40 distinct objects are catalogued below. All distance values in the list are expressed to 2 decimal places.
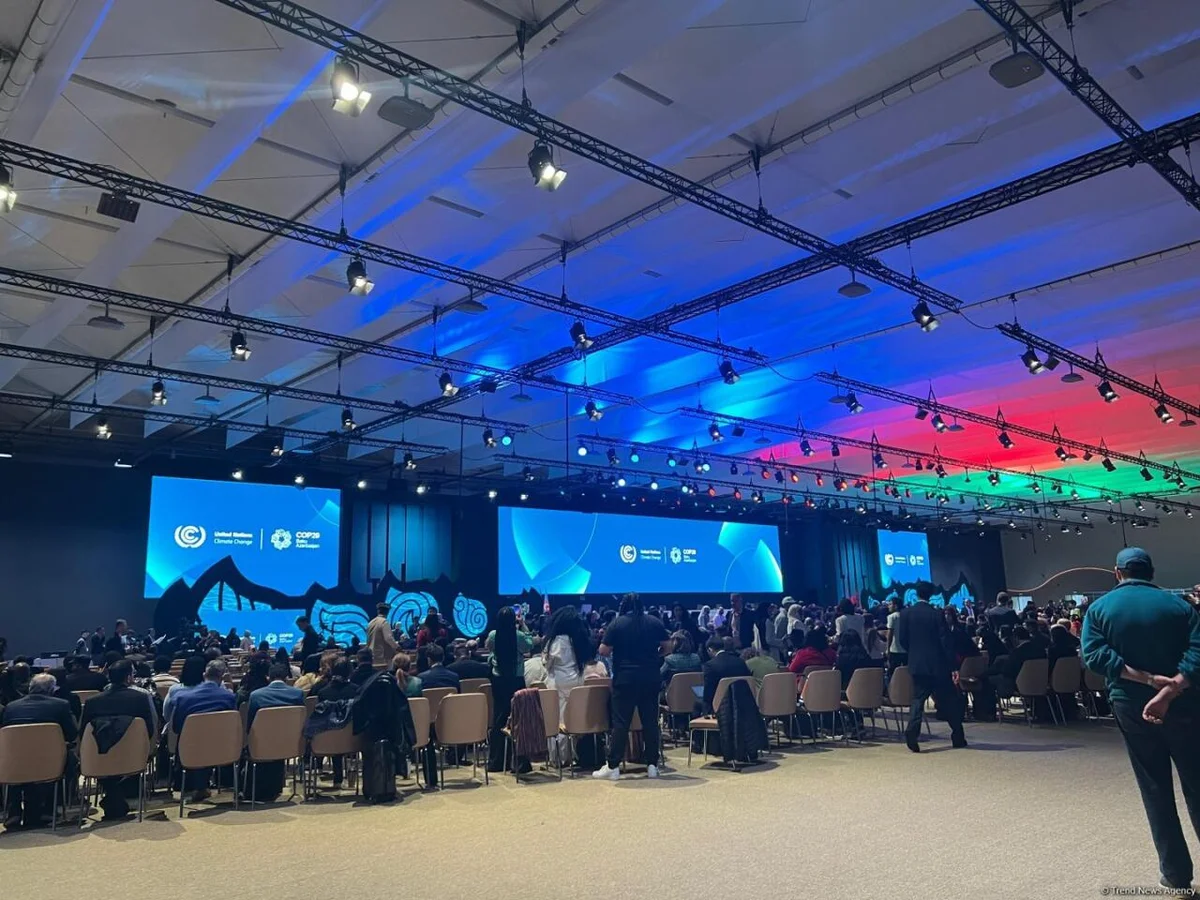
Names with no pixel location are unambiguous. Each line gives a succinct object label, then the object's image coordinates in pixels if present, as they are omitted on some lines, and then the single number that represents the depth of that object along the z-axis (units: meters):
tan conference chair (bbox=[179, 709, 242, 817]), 5.86
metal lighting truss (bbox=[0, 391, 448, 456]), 12.83
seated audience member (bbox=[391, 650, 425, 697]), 6.71
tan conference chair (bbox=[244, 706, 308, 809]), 6.08
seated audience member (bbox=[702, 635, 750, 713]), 7.34
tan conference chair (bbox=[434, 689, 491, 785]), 6.73
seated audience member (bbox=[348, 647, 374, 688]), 6.86
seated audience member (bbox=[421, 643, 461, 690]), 7.56
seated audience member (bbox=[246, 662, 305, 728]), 6.29
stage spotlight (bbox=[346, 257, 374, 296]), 7.79
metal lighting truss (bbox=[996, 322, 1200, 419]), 10.80
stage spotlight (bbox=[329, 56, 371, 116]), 5.23
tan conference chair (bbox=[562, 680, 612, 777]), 6.93
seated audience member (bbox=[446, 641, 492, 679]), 8.21
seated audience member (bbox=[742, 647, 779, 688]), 7.76
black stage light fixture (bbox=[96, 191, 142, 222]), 7.30
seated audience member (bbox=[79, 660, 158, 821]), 5.67
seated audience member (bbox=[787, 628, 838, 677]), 8.50
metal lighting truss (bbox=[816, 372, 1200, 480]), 13.40
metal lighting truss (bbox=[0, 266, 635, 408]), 8.73
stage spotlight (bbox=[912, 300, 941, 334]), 9.02
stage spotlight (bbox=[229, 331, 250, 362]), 9.36
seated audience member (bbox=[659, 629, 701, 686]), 8.43
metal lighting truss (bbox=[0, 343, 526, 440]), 10.74
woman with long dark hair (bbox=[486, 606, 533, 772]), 7.32
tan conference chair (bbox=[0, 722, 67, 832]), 5.40
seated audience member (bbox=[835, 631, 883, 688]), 8.56
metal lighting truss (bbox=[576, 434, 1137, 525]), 17.97
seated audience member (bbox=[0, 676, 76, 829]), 5.65
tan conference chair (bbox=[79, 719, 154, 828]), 5.61
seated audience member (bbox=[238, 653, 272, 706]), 7.02
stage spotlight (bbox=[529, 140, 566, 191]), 5.97
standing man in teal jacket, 3.44
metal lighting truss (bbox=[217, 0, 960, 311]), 5.06
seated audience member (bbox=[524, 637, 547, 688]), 7.87
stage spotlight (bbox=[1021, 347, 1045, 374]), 10.62
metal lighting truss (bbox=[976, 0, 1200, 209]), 5.16
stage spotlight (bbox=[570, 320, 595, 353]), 9.75
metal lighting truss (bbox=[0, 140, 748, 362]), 6.58
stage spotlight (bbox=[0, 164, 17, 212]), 5.88
